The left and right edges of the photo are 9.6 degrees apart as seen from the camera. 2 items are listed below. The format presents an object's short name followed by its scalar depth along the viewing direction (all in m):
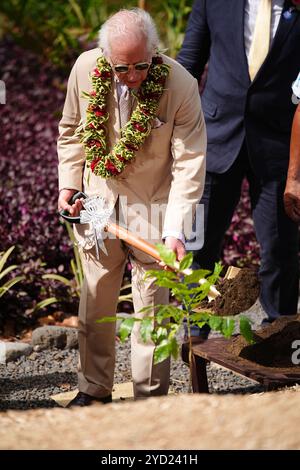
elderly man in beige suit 8.19
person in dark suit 9.83
